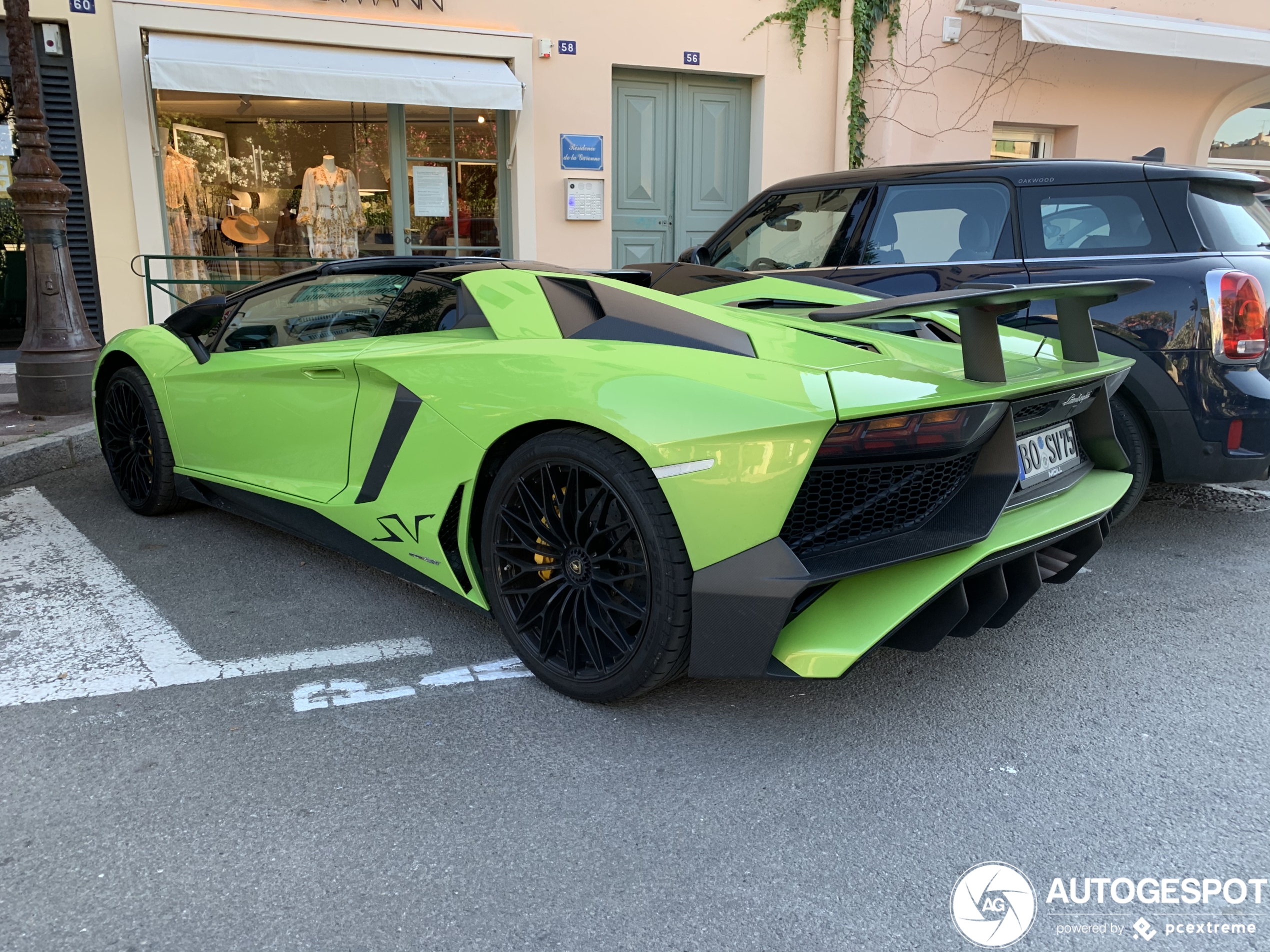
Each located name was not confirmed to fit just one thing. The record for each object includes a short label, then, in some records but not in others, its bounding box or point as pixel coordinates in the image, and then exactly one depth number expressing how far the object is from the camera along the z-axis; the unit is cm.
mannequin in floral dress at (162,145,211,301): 885
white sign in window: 960
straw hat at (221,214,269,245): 938
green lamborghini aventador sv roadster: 225
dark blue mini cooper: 381
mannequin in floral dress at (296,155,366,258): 946
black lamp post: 662
